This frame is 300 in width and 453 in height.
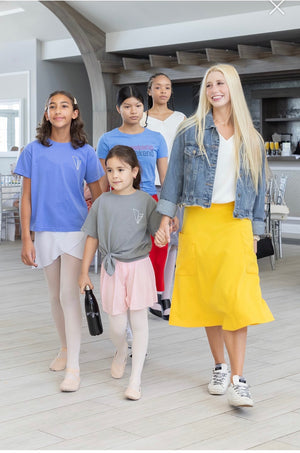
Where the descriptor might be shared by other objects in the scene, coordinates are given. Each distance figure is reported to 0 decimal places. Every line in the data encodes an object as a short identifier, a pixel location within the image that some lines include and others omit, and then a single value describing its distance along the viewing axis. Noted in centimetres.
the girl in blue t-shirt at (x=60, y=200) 335
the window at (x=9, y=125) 1320
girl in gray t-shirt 323
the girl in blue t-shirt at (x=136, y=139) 376
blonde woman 299
